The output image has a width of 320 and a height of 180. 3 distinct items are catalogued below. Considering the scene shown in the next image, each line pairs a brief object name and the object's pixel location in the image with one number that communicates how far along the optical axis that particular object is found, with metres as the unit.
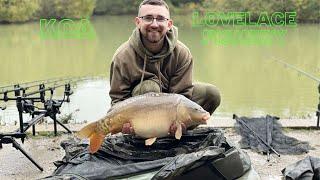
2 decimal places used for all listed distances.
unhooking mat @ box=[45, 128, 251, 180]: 1.75
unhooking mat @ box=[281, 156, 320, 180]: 2.08
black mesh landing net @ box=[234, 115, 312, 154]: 2.73
